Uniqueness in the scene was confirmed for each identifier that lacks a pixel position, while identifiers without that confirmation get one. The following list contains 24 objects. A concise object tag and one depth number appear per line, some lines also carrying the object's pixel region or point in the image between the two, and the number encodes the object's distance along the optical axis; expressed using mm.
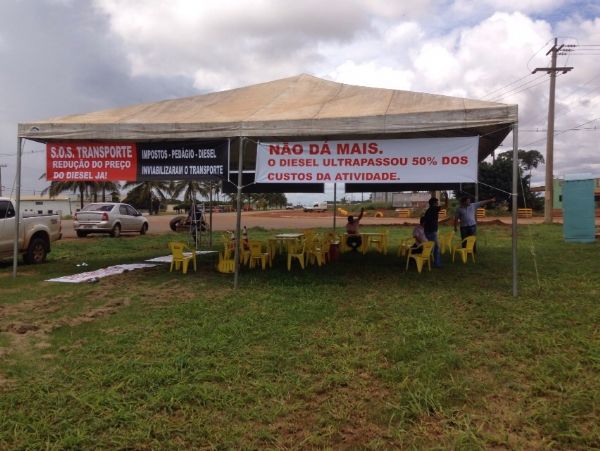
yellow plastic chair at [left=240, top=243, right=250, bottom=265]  10555
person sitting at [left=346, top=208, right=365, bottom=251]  12883
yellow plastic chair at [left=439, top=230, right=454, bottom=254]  12362
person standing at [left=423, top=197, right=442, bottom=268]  10586
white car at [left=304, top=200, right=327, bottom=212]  69050
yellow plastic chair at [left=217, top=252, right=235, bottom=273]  10094
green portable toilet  16953
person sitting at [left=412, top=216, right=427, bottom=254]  10305
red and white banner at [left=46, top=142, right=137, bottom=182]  9203
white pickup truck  10719
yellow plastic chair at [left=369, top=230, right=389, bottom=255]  13348
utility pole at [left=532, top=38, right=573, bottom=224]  28000
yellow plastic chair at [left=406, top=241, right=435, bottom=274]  9680
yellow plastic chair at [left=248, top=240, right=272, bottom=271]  10500
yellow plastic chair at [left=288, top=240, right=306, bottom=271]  10176
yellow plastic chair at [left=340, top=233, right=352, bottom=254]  13431
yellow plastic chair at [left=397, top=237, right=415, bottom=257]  12256
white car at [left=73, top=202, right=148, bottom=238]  21078
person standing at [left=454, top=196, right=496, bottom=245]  11438
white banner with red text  7566
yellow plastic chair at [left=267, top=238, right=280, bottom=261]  11374
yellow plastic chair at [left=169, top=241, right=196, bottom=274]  10078
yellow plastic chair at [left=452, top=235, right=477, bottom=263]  11109
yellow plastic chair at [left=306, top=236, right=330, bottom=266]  10891
